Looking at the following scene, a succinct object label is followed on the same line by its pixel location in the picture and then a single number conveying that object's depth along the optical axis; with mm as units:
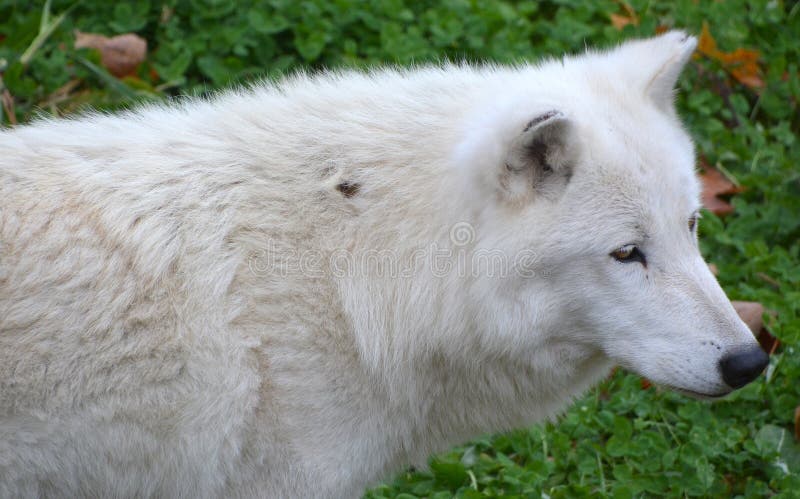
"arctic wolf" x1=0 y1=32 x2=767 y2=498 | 6383
